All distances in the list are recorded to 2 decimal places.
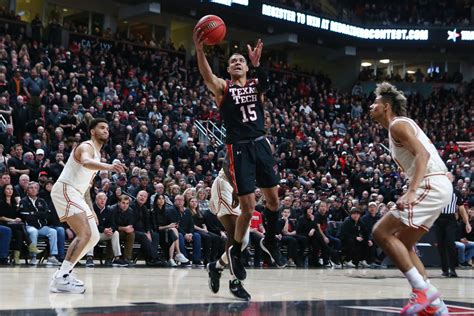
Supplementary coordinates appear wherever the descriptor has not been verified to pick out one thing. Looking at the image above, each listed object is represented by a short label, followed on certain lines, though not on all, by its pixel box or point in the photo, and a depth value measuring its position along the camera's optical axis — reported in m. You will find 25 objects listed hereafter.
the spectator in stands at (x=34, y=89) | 16.86
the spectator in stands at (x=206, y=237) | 14.46
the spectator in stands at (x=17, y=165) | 14.02
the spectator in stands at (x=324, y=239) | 15.93
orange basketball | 7.31
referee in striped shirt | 12.99
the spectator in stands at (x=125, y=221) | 13.45
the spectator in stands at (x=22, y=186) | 13.19
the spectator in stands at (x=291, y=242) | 15.62
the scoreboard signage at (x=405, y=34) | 33.89
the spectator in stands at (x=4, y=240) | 12.08
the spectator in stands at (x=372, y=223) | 16.23
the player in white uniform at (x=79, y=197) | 7.78
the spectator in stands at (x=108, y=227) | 13.20
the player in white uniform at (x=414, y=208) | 5.84
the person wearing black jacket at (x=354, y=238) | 16.22
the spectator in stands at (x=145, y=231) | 13.66
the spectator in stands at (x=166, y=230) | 13.96
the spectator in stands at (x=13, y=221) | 12.38
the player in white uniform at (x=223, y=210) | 7.64
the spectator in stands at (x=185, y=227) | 14.23
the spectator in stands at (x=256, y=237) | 14.80
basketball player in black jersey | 7.30
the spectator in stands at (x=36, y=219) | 12.57
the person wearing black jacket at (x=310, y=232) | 15.88
